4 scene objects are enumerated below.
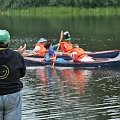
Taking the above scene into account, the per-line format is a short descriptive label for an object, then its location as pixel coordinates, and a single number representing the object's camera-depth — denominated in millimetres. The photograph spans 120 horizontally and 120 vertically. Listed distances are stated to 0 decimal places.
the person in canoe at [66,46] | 21625
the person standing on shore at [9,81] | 5906
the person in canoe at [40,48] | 21708
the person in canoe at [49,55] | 20984
